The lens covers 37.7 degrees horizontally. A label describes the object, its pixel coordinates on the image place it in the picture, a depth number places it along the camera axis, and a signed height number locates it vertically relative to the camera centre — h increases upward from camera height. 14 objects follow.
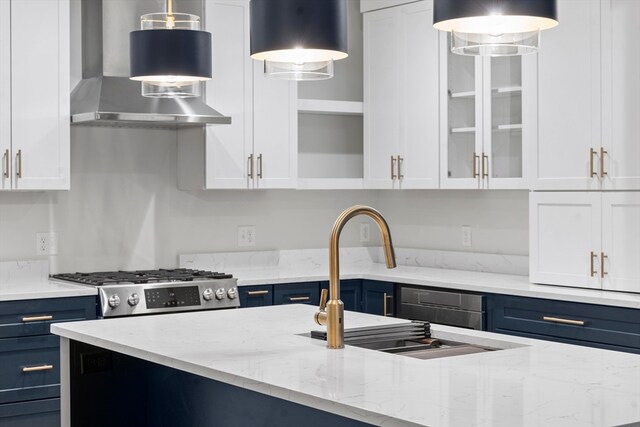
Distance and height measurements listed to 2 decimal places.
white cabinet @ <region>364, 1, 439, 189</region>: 5.41 +0.58
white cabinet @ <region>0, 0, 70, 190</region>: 4.61 +0.52
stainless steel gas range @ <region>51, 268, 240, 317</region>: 4.60 -0.48
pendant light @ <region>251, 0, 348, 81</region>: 2.65 +0.47
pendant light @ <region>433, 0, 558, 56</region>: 2.34 +0.45
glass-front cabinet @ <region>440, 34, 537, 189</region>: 4.77 +0.40
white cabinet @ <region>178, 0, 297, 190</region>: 5.25 +0.40
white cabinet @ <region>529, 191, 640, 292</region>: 4.23 -0.21
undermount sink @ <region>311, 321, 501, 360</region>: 2.91 -0.47
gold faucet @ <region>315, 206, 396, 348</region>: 2.79 -0.27
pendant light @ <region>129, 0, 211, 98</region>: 3.58 +0.54
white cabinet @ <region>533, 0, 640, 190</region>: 4.22 +0.44
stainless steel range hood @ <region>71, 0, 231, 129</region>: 4.80 +0.60
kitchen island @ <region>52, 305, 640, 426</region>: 2.05 -0.46
